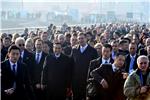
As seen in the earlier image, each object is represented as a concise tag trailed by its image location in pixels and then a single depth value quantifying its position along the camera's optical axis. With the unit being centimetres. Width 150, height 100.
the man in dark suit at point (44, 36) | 1549
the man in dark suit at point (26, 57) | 1184
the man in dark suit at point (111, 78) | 941
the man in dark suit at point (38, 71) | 1188
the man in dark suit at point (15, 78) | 925
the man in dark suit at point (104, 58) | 1057
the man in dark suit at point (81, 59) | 1252
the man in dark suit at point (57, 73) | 1118
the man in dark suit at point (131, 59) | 1103
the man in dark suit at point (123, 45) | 1252
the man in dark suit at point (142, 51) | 1296
